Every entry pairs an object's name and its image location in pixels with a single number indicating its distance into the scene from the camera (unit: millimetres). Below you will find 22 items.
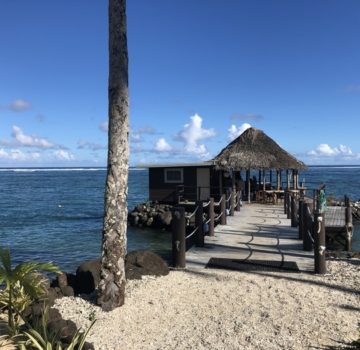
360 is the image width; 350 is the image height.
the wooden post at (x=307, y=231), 10266
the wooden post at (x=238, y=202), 20575
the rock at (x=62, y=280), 7235
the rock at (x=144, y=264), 8016
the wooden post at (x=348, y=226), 16058
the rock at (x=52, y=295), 6445
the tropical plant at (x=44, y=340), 4648
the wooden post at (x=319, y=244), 8258
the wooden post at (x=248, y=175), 26684
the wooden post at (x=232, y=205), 18203
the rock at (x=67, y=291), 6996
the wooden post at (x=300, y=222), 12094
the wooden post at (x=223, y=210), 14940
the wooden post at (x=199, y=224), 10539
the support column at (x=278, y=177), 27523
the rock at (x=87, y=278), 7168
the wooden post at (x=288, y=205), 17442
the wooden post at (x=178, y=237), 8547
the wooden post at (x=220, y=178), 26559
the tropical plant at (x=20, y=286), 6090
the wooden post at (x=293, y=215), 14578
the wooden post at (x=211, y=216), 12477
